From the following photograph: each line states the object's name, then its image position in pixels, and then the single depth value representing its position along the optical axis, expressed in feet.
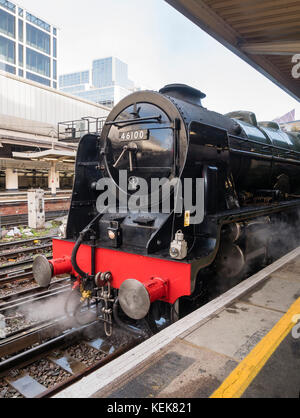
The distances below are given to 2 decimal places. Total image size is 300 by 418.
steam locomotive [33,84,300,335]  11.35
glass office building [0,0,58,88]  156.18
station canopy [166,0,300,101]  12.51
